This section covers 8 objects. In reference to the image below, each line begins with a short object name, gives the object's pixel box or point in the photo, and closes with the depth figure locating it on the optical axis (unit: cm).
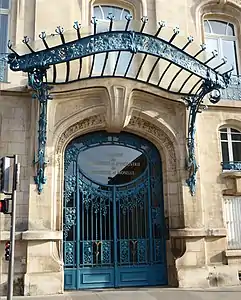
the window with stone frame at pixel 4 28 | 997
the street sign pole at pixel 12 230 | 596
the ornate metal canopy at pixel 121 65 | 827
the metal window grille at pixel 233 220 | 1010
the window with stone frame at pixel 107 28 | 885
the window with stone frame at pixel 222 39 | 1164
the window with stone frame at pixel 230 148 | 1052
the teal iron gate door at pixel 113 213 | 941
